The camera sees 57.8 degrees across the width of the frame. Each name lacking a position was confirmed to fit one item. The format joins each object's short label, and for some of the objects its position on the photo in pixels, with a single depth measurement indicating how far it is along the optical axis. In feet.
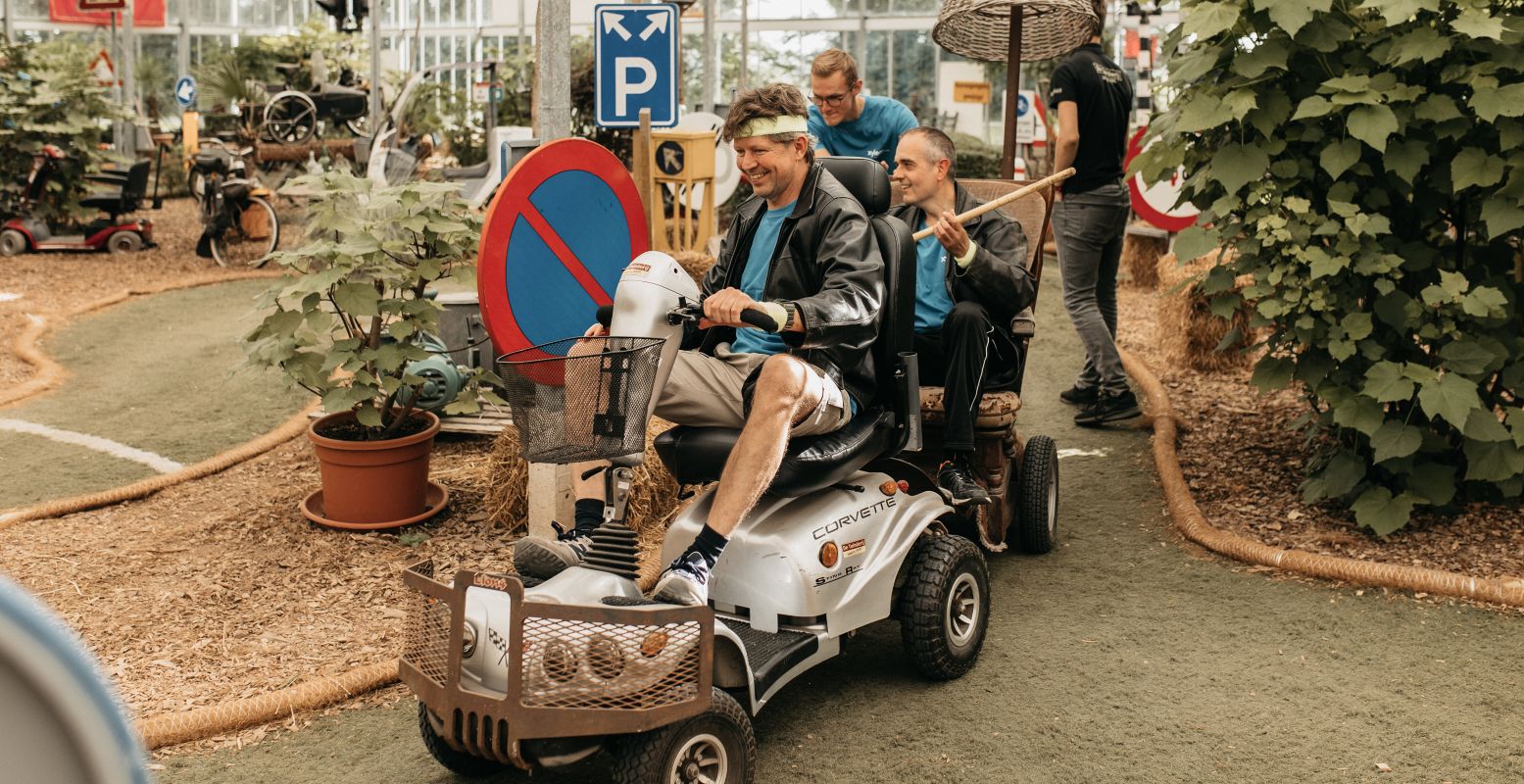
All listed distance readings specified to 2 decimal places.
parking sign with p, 17.43
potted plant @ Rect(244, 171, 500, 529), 14.99
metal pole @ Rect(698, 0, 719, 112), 52.39
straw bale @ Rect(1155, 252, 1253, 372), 24.13
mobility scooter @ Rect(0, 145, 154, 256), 41.06
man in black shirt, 20.29
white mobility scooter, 8.72
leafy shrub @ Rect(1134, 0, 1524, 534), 14.20
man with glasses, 18.20
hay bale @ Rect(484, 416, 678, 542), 15.67
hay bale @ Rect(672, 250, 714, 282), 24.20
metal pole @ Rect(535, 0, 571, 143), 14.79
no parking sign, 12.89
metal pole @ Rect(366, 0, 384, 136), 54.68
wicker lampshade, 20.80
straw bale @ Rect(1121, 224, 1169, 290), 36.94
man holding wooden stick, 13.94
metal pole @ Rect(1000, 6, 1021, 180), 20.20
